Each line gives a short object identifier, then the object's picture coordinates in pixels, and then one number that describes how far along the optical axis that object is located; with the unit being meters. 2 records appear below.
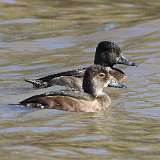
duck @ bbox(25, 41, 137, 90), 14.34
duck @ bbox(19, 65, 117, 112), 12.09
